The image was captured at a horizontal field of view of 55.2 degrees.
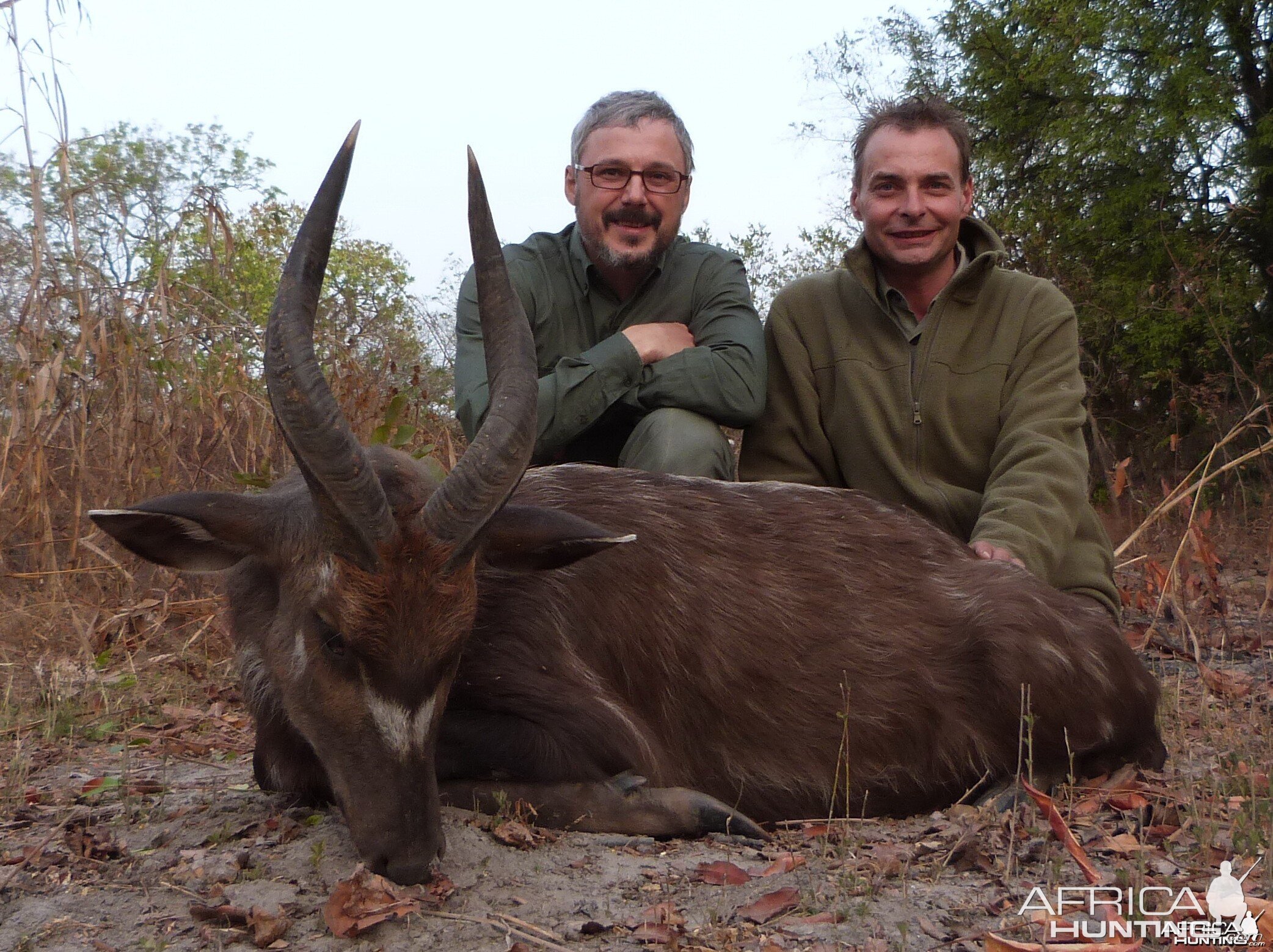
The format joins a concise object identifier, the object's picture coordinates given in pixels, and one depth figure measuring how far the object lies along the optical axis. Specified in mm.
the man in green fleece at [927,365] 5500
